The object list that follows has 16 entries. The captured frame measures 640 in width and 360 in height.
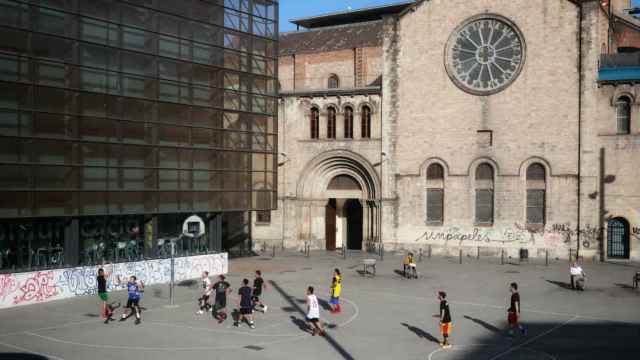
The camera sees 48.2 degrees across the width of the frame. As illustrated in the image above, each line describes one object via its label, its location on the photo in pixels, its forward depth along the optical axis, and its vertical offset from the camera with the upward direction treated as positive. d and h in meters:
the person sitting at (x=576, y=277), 31.47 -4.40
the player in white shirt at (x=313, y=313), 22.66 -4.35
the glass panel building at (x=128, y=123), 29.64 +2.45
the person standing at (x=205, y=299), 26.70 -4.68
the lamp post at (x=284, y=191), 51.19 -1.12
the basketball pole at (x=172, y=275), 27.36 -3.90
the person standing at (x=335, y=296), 26.47 -4.44
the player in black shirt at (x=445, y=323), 21.04 -4.33
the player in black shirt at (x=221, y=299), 24.97 -4.34
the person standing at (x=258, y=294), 26.65 -4.48
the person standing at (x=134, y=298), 24.73 -4.30
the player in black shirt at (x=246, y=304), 23.94 -4.32
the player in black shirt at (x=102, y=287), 25.31 -4.07
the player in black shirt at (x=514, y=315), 22.48 -4.32
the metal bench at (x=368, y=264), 36.97 -4.74
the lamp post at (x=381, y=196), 48.19 -1.33
